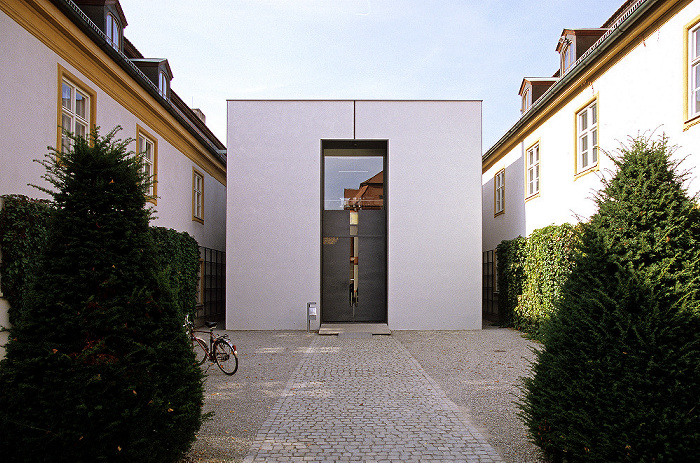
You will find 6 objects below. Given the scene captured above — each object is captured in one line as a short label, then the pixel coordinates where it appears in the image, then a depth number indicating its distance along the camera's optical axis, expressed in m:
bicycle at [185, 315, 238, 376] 9.52
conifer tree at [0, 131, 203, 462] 3.84
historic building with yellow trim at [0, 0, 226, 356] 7.92
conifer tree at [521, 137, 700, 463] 3.92
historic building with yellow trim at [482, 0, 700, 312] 8.89
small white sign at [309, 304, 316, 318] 15.89
